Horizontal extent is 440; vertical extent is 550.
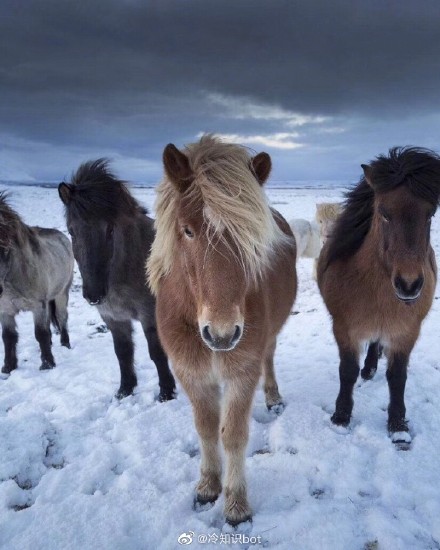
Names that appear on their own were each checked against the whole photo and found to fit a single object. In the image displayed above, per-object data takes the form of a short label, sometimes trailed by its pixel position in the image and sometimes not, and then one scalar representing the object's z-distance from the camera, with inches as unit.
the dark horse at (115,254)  142.2
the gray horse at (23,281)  195.0
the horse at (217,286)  78.0
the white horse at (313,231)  392.5
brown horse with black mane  108.8
